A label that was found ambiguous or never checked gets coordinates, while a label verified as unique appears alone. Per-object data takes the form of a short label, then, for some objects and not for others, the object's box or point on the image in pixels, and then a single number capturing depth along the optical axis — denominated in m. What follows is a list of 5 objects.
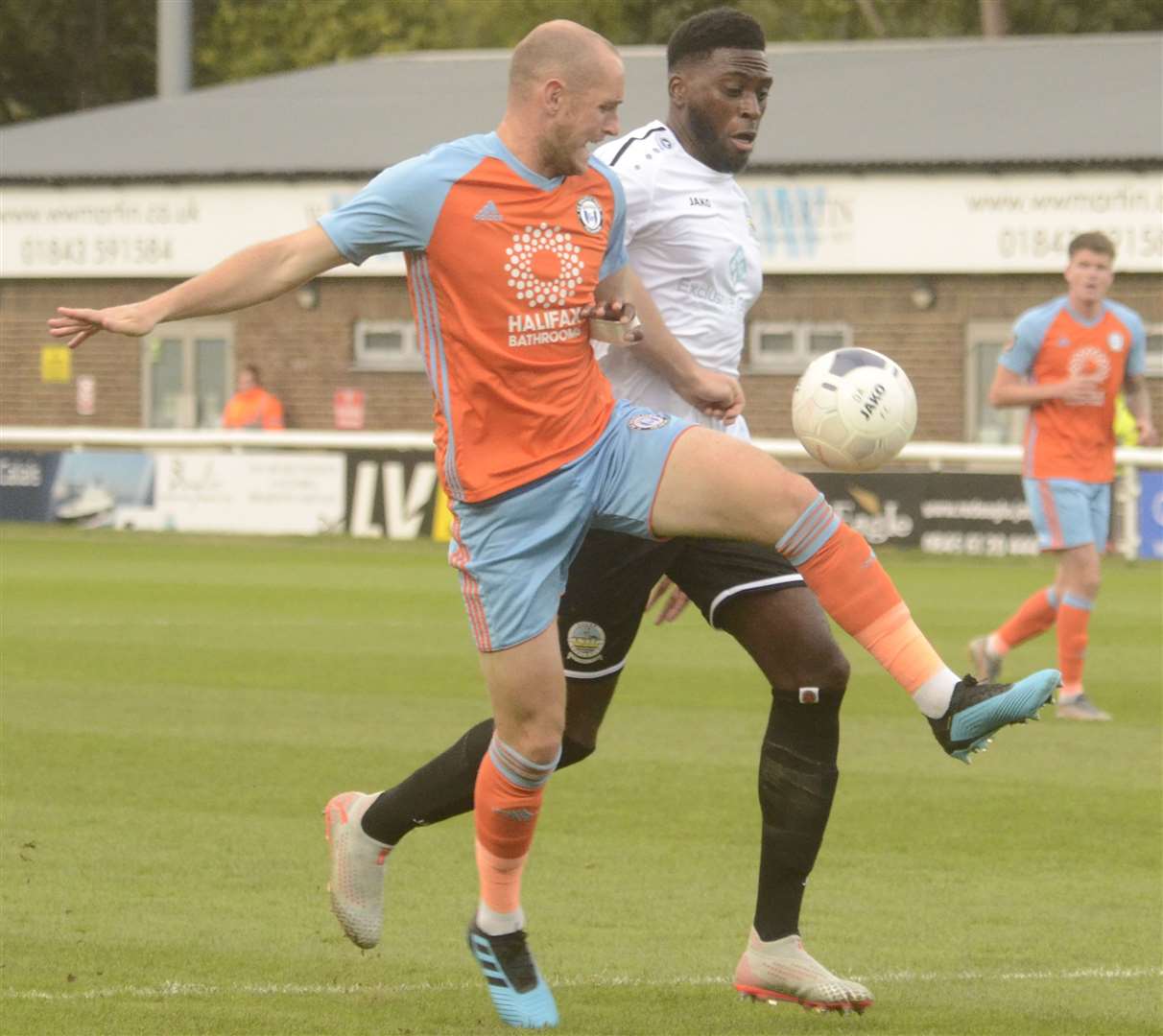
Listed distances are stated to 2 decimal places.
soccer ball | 12.43
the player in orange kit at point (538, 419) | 10.94
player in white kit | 11.98
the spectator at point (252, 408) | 53.81
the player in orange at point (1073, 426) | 23.22
